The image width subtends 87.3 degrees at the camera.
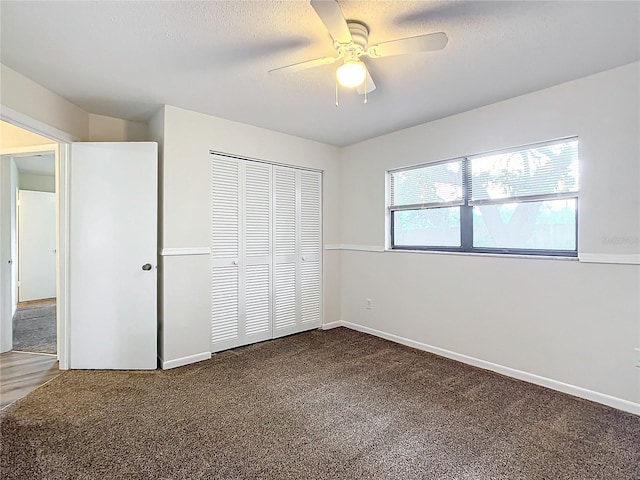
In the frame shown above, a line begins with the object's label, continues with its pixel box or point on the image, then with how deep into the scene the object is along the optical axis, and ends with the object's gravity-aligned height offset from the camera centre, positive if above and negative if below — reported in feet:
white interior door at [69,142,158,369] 9.77 -0.39
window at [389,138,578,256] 8.77 +1.11
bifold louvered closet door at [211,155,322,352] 11.50 -0.46
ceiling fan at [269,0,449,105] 5.21 +3.35
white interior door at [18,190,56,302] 19.20 -0.32
